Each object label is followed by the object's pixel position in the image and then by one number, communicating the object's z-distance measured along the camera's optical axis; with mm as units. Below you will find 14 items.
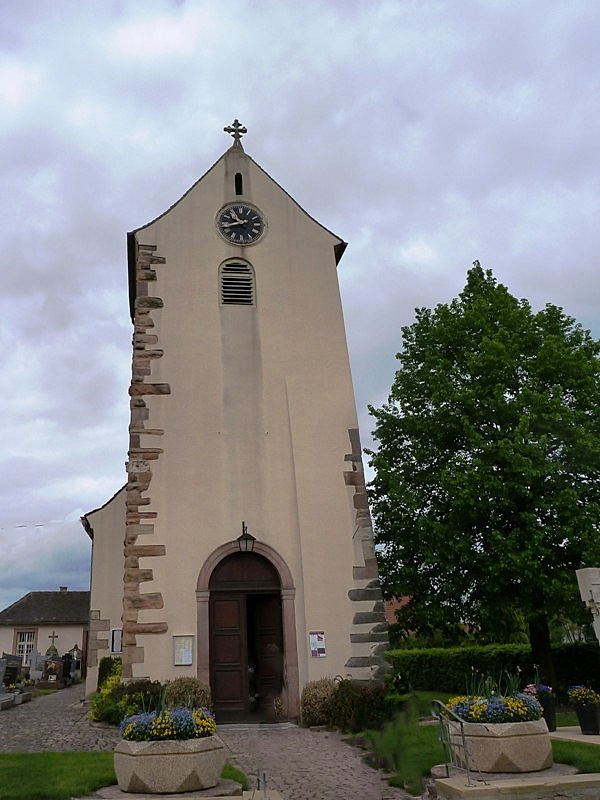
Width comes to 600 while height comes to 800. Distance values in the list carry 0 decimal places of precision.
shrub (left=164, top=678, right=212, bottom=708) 13148
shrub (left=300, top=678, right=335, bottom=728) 13438
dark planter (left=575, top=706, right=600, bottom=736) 11164
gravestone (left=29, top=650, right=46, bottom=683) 30891
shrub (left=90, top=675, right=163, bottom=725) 12844
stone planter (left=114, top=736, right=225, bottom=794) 6859
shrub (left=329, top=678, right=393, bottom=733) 12852
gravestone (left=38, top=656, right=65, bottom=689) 29594
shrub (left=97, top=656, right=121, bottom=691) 16812
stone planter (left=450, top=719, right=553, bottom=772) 7438
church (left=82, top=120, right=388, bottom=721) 14297
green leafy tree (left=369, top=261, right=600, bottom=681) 15328
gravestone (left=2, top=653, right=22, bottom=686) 23312
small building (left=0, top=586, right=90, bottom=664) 44688
